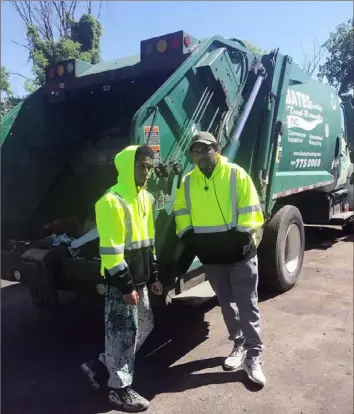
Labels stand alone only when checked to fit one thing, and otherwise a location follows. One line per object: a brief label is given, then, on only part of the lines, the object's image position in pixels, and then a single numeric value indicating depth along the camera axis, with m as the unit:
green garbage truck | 3.16
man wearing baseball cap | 2.84
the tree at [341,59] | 14.92
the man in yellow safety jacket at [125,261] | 2.45
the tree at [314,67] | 19.03
